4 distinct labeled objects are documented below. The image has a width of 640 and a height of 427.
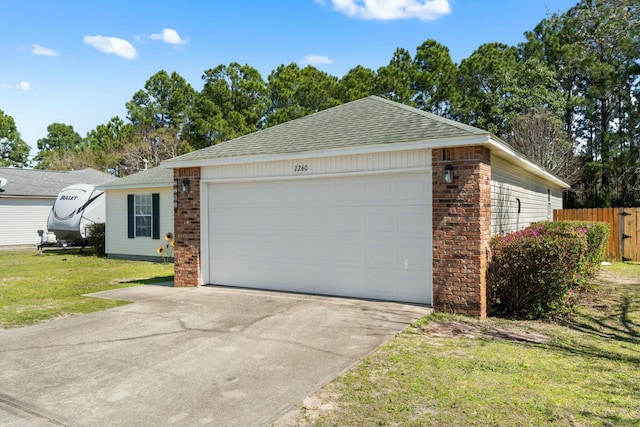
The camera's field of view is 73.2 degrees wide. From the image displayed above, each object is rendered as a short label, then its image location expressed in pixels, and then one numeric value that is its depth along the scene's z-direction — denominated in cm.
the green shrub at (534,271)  650
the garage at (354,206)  679
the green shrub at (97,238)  1794
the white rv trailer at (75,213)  1847
